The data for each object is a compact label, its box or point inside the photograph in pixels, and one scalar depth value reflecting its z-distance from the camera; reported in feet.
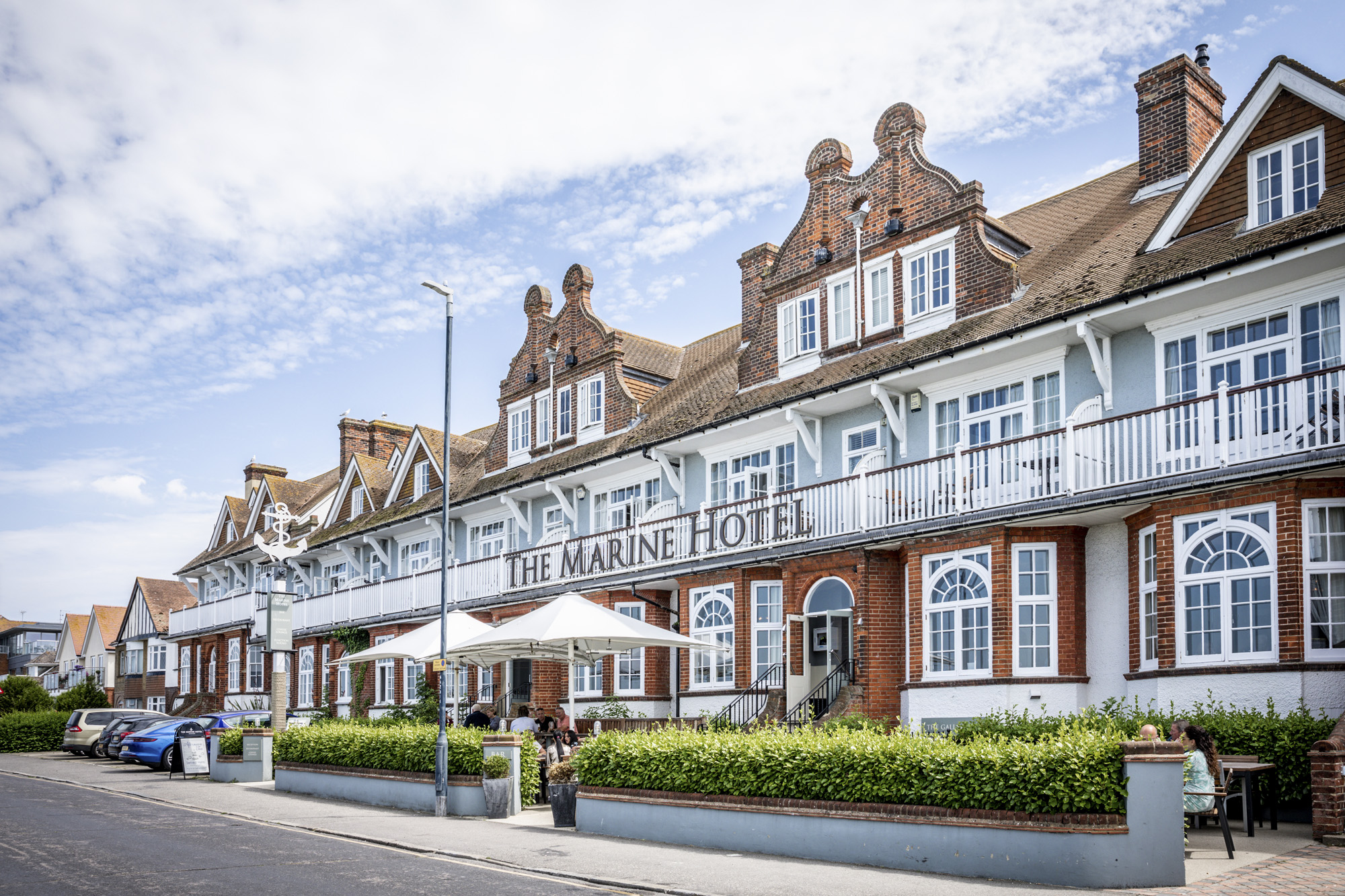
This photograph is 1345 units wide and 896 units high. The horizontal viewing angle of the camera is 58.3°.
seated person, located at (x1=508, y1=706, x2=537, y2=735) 65.00
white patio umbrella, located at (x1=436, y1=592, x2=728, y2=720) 58.49
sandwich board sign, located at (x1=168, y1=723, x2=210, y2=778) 84.69
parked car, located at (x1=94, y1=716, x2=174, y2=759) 106.22
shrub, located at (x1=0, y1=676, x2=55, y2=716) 141.79
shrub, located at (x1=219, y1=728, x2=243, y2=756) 81.87
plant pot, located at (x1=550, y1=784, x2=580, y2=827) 51.44
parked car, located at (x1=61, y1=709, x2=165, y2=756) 116.16
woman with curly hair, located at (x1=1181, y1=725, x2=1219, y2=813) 37.35
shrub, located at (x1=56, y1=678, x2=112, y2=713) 155.22
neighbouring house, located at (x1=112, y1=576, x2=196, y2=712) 186.39
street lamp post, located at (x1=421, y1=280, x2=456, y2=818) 57.41
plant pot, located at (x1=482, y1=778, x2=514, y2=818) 55.77
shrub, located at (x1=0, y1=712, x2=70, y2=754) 127.95
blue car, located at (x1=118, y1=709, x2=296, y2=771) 95.09
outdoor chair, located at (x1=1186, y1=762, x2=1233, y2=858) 36.58
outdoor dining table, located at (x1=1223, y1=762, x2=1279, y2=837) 38.99
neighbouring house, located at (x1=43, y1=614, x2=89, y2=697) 273.95
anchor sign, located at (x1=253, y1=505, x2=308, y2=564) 87.35
